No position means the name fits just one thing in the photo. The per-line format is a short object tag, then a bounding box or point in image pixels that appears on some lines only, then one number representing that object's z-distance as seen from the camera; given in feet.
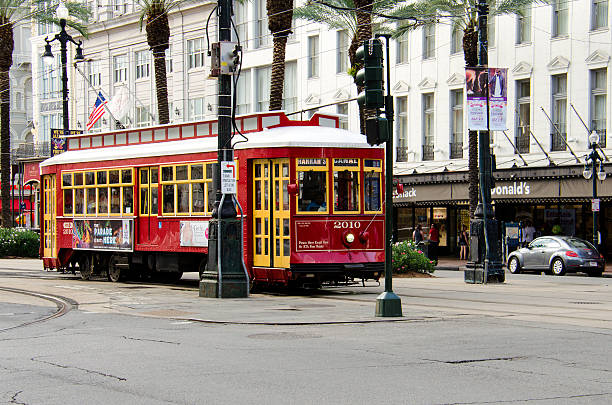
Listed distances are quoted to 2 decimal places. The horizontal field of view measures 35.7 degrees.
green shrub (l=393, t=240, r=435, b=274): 93.66
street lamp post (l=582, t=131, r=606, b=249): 116.26
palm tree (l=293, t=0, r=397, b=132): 112.78
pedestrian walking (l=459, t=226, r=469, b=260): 141.90
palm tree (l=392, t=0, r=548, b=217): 126.11
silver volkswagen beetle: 106.63
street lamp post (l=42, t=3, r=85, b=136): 117.19
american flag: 118.83
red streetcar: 62.69
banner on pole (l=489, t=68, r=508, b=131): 79.66
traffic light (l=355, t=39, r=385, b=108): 46.29
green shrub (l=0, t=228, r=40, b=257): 134.92
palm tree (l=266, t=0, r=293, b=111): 116.37
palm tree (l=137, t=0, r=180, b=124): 127.03
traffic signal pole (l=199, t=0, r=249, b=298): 60.29
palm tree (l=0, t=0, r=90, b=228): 142.82
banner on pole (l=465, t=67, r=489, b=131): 78.74
